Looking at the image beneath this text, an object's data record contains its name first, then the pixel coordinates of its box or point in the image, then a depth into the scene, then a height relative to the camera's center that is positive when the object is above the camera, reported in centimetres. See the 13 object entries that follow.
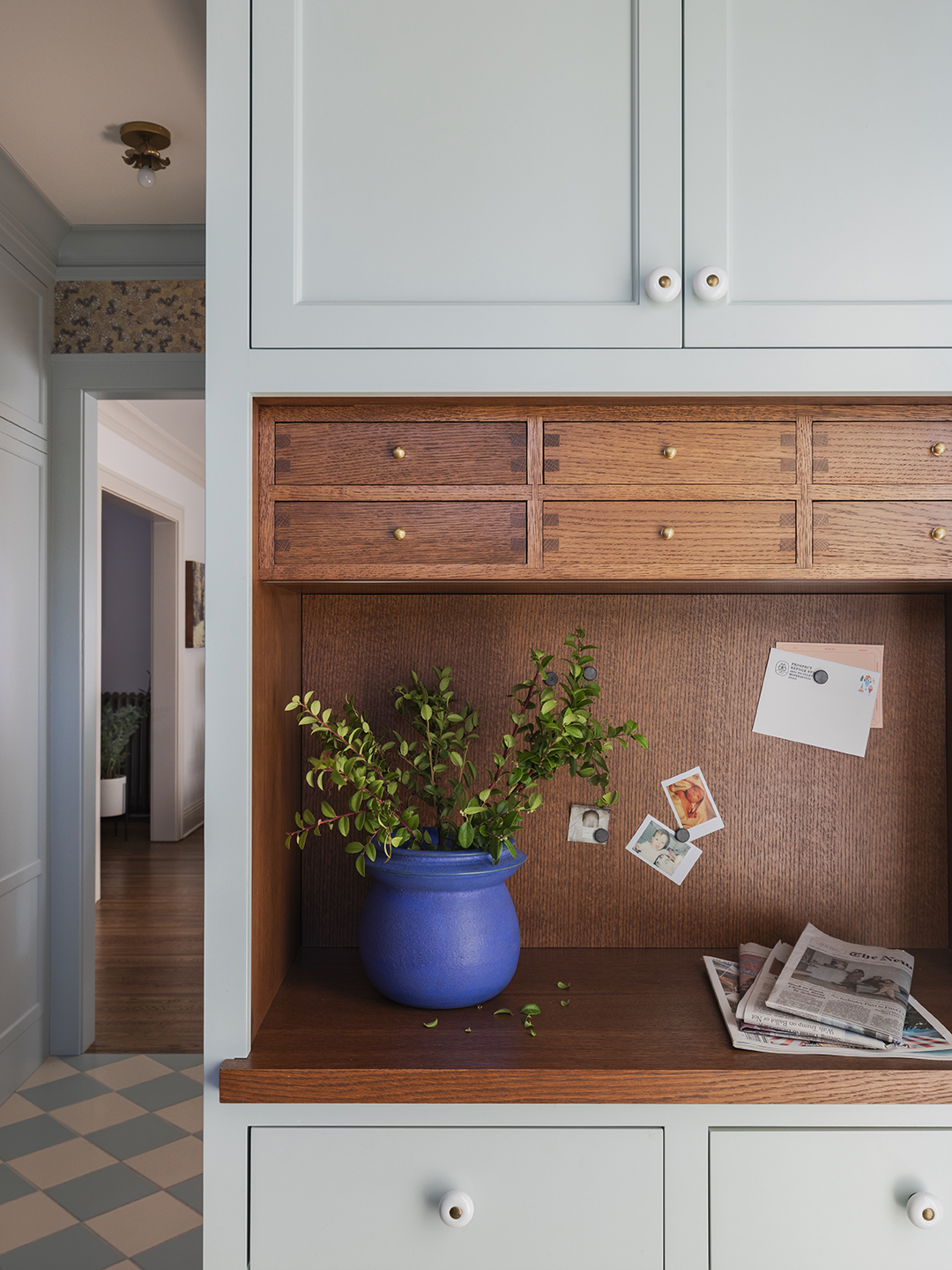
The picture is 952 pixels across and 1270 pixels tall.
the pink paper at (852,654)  139 -4
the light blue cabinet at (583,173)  105 +55
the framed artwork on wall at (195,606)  671 +19
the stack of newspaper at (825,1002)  106 -48
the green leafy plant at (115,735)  643 -78
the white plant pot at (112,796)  643 -123
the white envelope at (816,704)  139 -12
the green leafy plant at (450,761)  108 -17
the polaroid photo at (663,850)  140 -35
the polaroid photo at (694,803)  140 -27
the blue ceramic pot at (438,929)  112 -39
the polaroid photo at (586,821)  140 -30
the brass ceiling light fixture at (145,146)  245 +139
